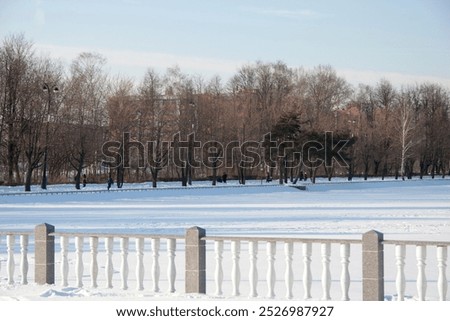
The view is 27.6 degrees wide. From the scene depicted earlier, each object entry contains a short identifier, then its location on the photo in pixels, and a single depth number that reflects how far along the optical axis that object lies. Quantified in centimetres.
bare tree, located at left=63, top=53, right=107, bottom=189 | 7856
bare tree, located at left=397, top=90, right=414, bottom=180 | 12116
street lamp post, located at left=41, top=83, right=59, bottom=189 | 6486
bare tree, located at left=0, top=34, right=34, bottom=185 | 7288
